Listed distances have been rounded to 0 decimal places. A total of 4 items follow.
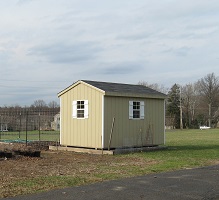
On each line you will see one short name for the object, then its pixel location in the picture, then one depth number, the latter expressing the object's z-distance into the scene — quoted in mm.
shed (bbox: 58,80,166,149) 18859
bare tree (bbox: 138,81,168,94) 93625
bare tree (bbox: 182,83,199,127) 82444
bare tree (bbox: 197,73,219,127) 84938
